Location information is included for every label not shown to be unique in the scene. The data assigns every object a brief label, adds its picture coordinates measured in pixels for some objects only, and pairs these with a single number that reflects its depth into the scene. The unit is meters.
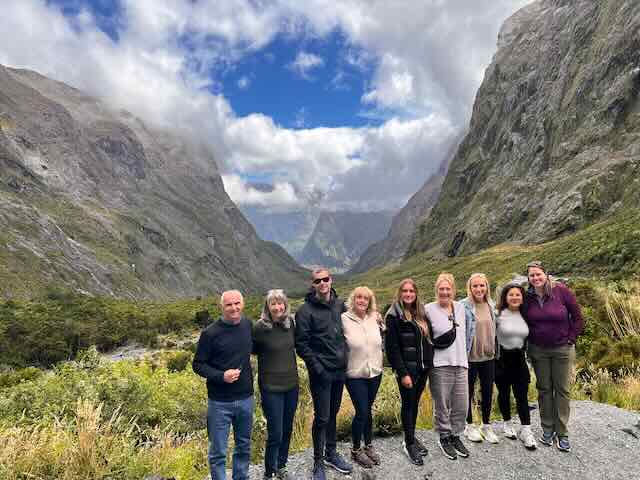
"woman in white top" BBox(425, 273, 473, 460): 7.36
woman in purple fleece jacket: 7.46
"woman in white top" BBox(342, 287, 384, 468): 7.09
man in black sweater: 6.38
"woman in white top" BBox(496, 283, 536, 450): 7.57
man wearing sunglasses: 6.82
